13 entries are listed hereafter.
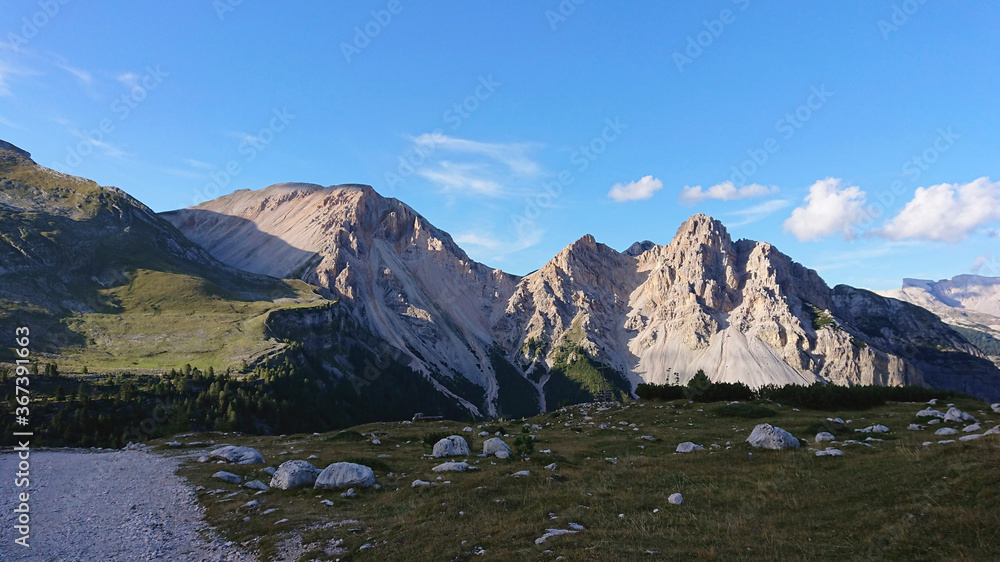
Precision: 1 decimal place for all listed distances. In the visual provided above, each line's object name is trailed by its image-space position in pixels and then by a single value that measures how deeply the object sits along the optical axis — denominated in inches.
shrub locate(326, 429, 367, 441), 2092.0
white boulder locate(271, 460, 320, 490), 1152.2
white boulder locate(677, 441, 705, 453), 1344.7
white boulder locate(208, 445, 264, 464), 1596.1
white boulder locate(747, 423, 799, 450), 1267.2
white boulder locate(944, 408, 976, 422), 1500.5
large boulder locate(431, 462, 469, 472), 1201.4
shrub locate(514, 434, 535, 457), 1337.4
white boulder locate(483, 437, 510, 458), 1457.9
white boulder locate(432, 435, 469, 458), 1475.1
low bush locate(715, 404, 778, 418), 2028.3
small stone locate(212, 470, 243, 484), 1288.1
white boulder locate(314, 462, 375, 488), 1112.5
